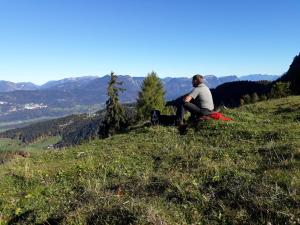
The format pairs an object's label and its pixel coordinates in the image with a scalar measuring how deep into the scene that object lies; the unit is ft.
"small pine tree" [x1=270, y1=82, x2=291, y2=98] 128.80
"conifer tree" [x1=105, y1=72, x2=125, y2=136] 151.73
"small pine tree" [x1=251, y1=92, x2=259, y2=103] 157.72
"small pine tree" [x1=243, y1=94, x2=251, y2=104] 162.14
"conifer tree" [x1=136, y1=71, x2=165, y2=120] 158.95
